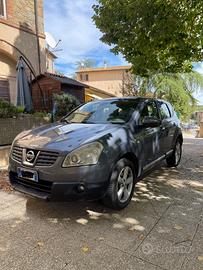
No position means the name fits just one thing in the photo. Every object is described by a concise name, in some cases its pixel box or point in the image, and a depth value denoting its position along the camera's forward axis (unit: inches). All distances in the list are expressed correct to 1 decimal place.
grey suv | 116.2
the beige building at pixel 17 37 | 406.7
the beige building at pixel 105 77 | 1188.5
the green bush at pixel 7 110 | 251.4
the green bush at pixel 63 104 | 335.3
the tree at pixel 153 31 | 226.4
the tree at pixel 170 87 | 939.3
